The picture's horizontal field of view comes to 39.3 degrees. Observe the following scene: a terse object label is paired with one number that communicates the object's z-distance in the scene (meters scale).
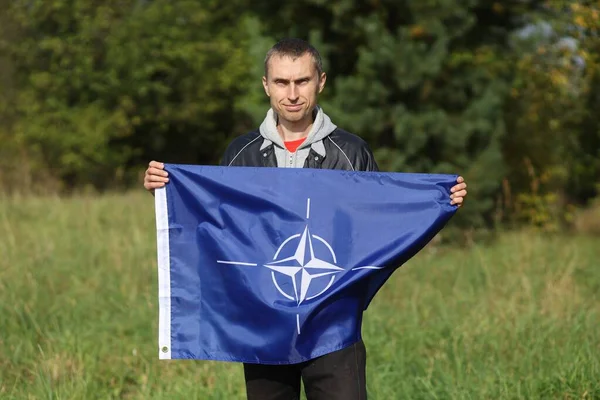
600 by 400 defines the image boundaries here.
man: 2.90
